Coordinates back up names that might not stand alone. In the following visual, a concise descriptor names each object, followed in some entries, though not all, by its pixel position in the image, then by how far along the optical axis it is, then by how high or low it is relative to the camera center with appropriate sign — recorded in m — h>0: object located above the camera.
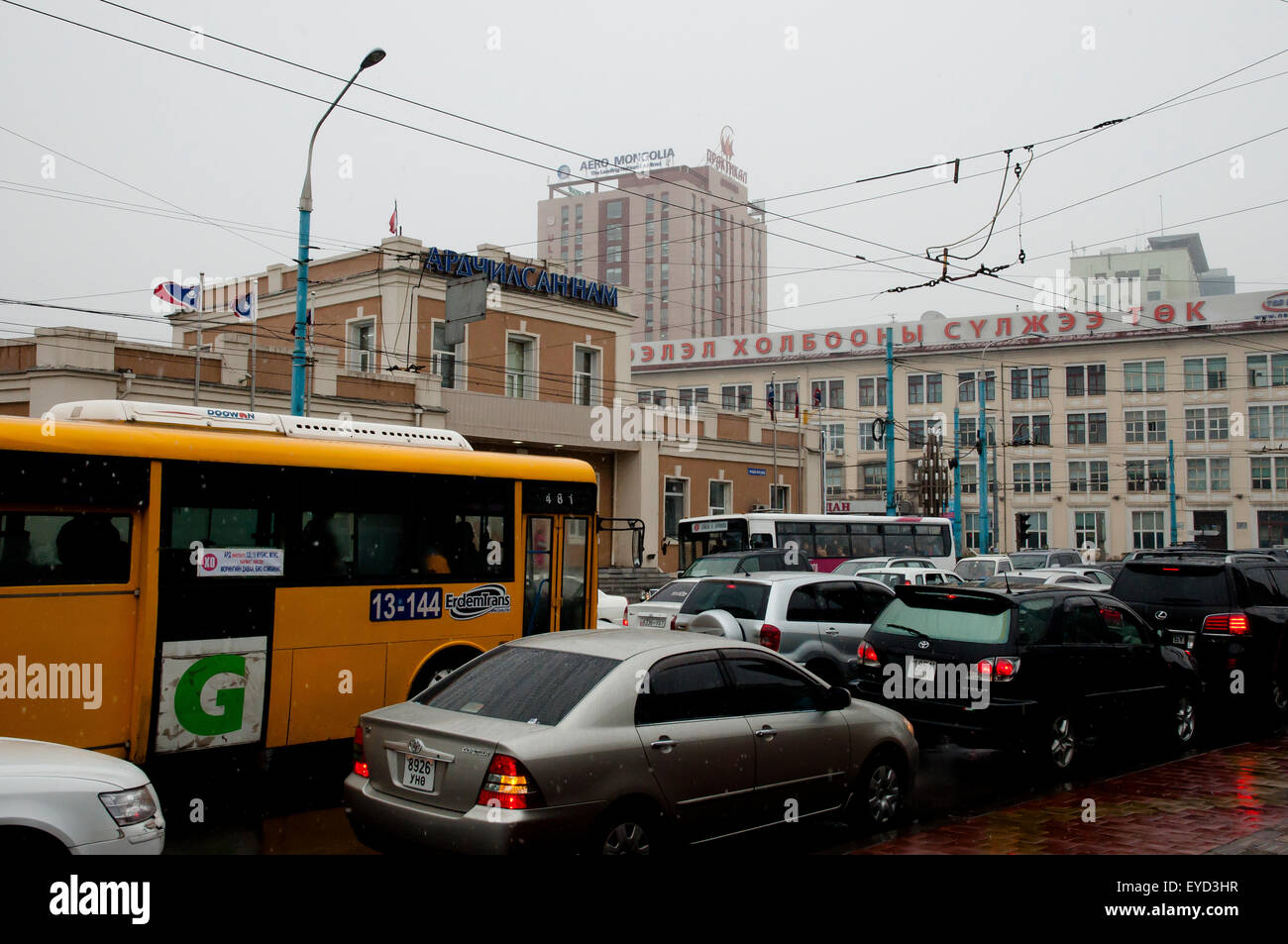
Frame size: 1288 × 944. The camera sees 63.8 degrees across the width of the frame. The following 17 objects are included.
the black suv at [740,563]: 20.42 -0.77
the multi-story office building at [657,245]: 109.12 +30.33
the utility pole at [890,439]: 31.56 +2.80
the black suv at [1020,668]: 8.84 -1.26
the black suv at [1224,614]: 12.03 -1.03
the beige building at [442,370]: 21.78 +3.87
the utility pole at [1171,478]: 58.42 +2.82
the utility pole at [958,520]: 40.91 +0.39
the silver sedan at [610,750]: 5.32 -1.28
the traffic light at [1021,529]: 39.16 -0.06
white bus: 27.95 -0.29
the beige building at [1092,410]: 60.19 +7.30
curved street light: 16.67 +3.71
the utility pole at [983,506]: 44.94 +0.95
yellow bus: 7.19 -0.38
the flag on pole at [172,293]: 24.19 +5.43
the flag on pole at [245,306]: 26.88 +5.82
